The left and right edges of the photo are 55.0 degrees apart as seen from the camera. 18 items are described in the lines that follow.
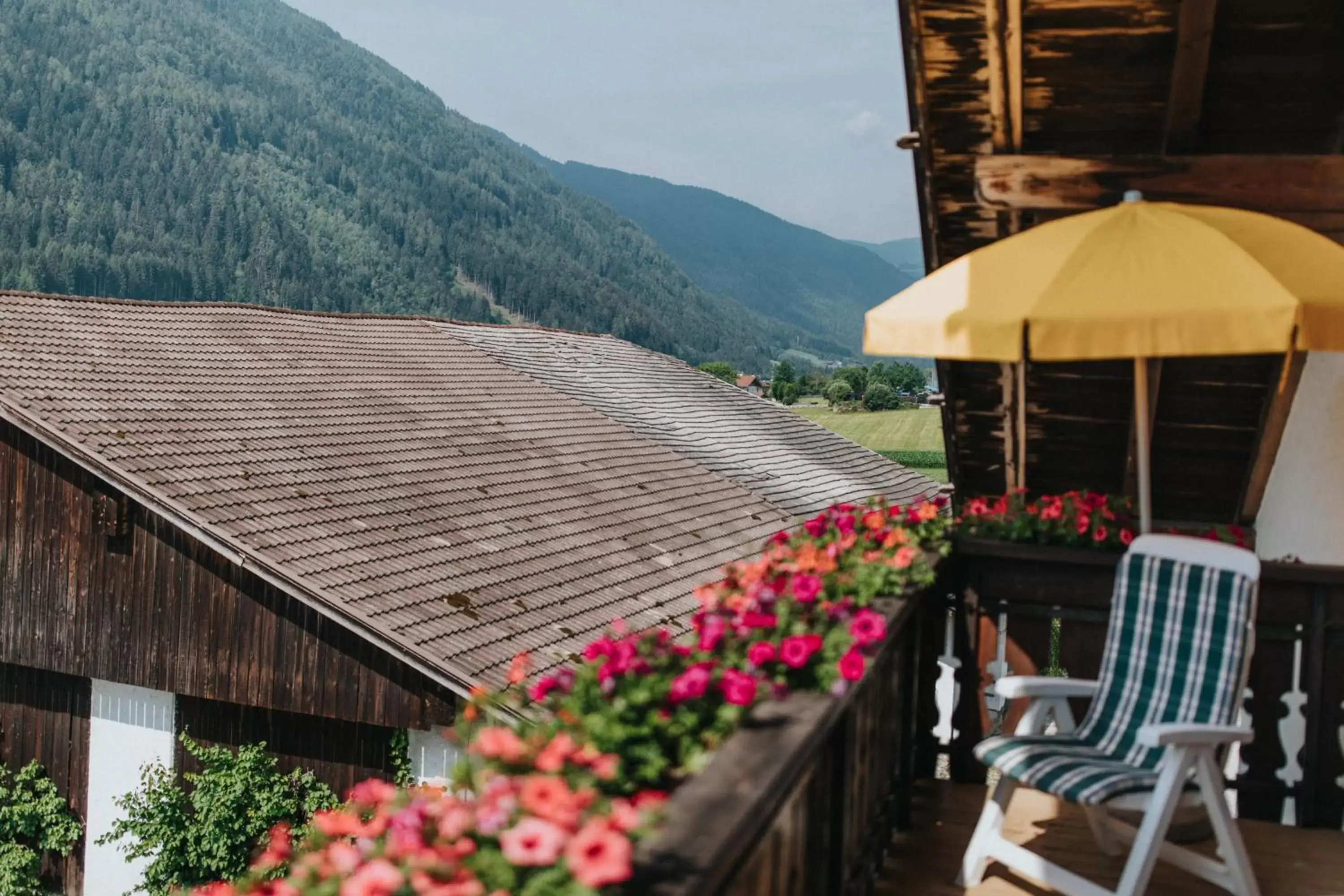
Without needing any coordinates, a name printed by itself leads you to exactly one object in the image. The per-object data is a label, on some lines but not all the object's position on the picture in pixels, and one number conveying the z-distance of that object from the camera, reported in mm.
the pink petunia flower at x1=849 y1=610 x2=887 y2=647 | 2707
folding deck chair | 3258
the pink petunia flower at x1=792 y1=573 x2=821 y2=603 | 3080
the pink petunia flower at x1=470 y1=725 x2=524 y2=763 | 1946
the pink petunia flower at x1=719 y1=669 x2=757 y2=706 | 2277
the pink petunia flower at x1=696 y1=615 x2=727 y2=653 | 2693
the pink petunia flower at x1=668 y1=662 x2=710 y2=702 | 2242
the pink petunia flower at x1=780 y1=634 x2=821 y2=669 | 2541
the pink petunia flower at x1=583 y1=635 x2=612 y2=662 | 2402
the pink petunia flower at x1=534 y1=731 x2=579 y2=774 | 1896
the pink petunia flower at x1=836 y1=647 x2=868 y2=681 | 2549
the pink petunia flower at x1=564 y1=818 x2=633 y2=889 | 1493
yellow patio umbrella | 3750
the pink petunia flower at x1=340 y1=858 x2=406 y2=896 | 1582
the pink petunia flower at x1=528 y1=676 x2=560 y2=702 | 2381
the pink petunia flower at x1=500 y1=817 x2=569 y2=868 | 1552
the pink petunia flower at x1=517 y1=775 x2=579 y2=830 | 1647
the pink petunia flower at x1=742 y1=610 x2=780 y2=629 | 2789
